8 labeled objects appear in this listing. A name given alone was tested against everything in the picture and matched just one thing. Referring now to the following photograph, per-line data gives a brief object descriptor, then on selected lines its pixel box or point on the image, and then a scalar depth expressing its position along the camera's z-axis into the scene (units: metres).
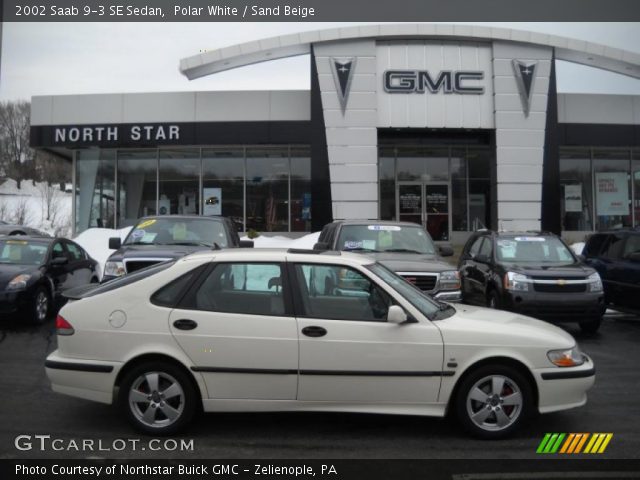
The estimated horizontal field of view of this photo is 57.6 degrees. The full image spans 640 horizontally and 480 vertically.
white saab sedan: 4.50
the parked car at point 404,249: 8.08
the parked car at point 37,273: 8.91
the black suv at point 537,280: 8.88
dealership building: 19.62
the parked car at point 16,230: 17.98
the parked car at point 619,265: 9.89
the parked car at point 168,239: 8.39
